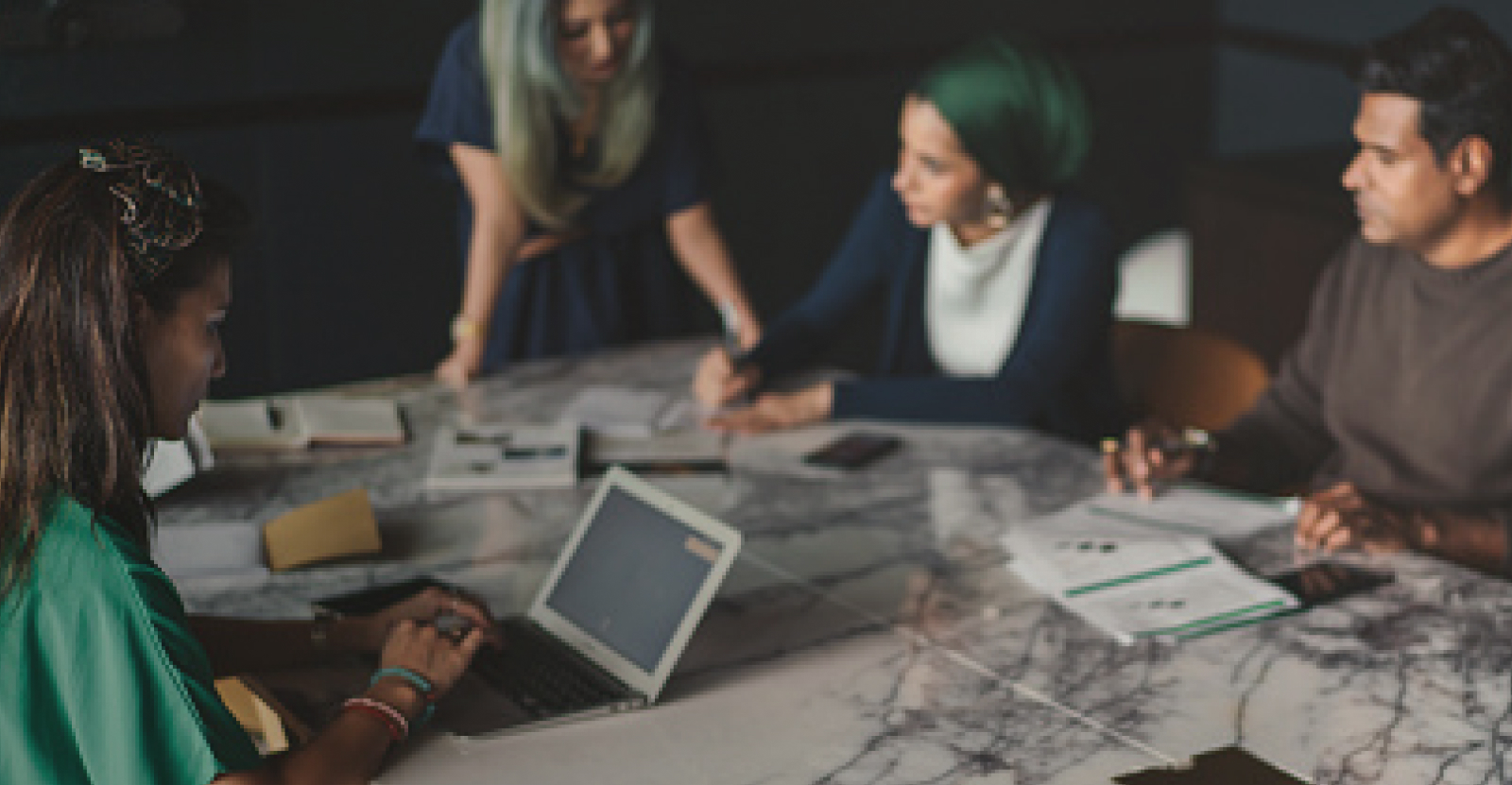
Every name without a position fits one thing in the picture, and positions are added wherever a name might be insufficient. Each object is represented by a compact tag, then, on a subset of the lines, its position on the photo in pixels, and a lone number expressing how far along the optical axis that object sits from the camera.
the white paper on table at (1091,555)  2.48
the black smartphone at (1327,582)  2.43
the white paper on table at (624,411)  3.14
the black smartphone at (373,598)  2.36
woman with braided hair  1.73
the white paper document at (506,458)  2.87
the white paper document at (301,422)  3.02
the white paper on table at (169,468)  2.77
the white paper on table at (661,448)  3.01
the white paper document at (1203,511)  2.70
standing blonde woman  3.58
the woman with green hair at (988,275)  3.19
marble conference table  2.01
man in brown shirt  2.64
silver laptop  2.14
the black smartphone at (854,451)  2.98
